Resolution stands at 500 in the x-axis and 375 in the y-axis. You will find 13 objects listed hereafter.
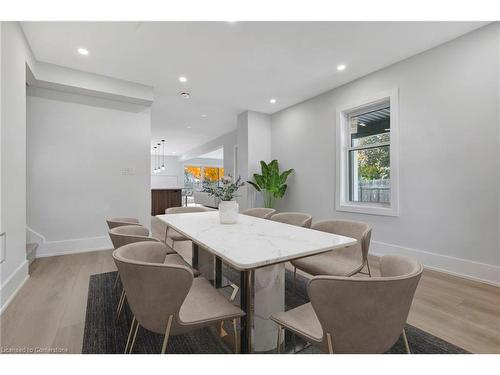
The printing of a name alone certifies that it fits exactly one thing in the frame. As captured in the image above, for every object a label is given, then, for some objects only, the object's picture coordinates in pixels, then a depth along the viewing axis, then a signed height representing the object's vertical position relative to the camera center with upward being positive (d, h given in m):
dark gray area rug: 1.50 -1.04
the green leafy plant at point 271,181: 4.95 +0.13
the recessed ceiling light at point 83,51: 2.94 +1.73
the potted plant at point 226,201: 2.12 -0.13
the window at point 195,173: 14.39 +0.89
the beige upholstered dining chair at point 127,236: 1.68 -0.37
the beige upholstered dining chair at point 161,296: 1.02 -0.49
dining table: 1.20 -0.34
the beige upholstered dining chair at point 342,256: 1.84 -0.61
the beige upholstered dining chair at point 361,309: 0.87 -0.47
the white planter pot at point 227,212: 2.11 -0.23
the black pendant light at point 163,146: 9.39 +1.84
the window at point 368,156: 3.32 +0.48
